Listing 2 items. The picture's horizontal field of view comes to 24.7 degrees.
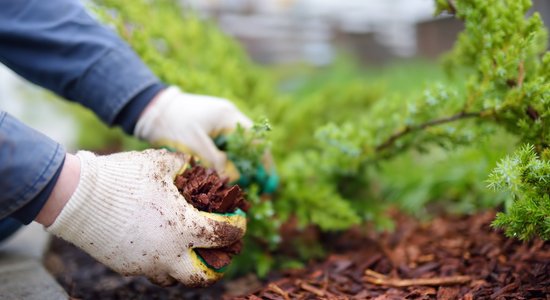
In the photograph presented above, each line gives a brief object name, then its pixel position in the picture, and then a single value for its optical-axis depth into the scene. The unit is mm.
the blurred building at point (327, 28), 4495
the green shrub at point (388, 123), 1101
